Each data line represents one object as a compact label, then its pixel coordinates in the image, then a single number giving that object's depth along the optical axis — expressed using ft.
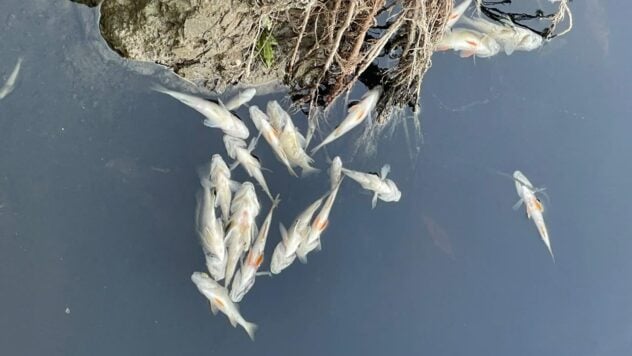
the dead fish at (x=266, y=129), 6.91
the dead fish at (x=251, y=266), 7.09
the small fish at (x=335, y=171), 7.35
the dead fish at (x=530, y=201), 7.79
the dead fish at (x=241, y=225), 6.97
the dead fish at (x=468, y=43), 7.15
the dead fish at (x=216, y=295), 7.07
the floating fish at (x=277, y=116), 6.98
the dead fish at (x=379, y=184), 7.35
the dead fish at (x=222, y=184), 6.94
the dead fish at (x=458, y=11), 6.96
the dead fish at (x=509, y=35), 7.41
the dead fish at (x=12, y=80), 6.70
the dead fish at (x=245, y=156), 6.98
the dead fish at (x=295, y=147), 6.98
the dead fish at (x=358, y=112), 7.01
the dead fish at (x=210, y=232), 6.97
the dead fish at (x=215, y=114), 6.81
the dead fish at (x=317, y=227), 7.17
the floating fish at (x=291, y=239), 7.15
